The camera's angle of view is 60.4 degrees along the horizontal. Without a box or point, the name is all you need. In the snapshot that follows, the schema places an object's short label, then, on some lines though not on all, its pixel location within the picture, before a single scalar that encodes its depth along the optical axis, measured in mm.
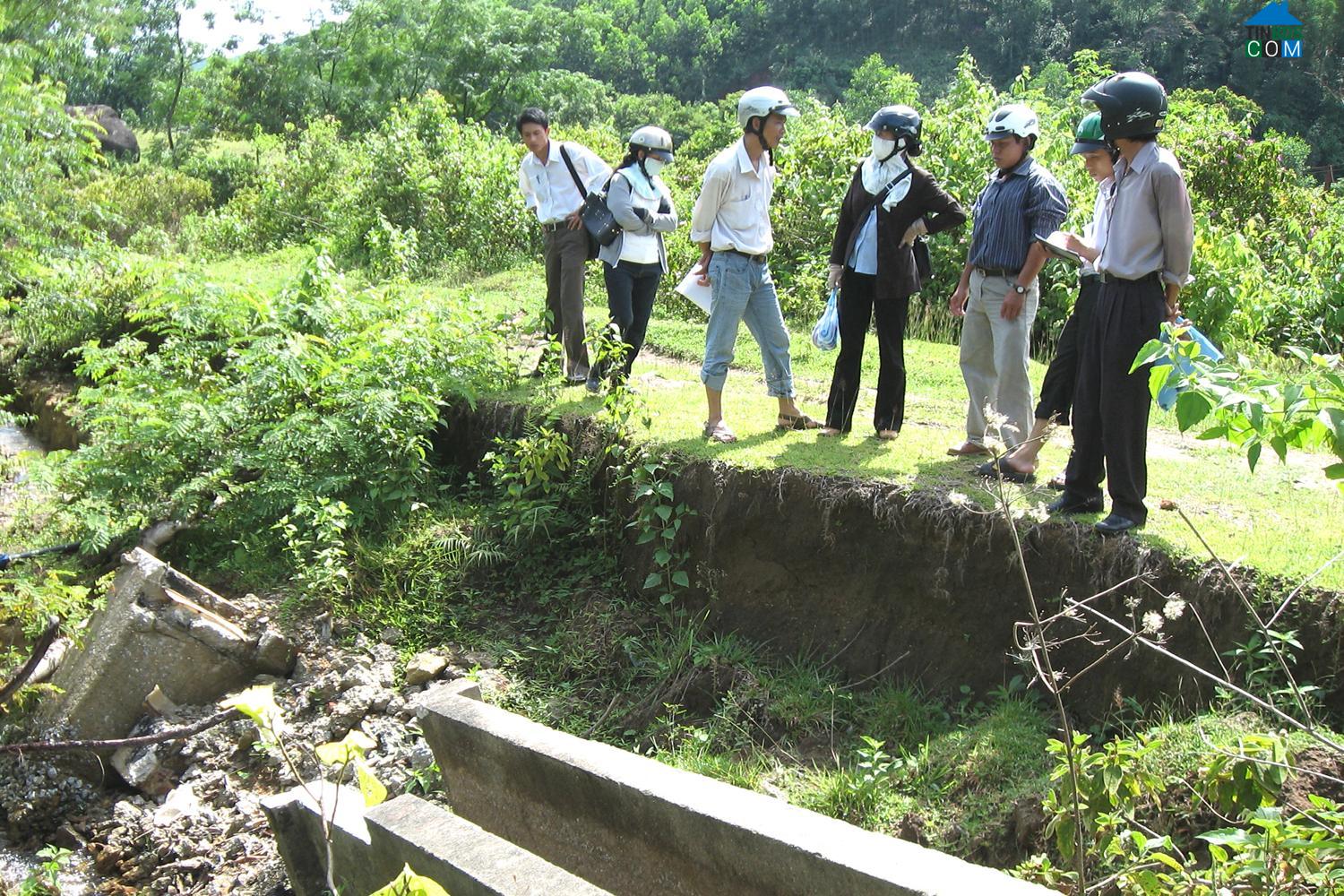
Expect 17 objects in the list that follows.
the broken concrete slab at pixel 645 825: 3109
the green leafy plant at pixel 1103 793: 3018
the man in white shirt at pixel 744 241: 5883
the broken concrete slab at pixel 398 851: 3248
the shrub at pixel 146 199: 19297
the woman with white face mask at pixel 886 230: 5730
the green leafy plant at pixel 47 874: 4789
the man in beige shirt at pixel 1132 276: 4434
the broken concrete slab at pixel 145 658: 6184
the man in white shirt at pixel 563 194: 7348
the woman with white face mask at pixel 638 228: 6965
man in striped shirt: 5266
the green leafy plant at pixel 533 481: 6777
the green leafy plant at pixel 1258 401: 2180
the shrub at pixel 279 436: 7199
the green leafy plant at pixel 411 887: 2217
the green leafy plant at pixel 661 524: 6172
